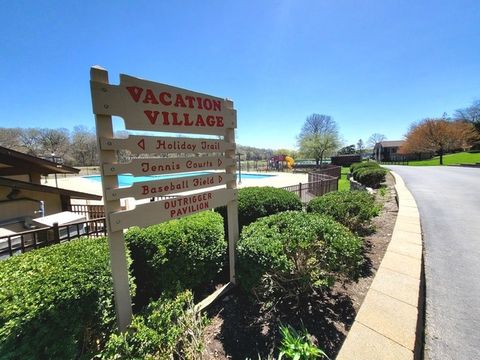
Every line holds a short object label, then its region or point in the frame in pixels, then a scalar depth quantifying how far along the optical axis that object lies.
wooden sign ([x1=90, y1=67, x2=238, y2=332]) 2.12
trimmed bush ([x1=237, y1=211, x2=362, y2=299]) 2.54
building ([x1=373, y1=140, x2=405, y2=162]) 64.25
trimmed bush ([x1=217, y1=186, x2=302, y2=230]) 5.34
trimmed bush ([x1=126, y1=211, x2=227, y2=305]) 2.96
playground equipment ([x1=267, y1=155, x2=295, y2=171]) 41.31
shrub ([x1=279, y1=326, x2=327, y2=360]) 1.67
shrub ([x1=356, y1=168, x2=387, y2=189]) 13.17
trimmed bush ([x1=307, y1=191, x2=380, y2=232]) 4.24
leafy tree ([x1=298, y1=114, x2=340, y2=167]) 43.59
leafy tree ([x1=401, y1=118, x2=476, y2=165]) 38.84
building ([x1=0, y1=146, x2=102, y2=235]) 7.25
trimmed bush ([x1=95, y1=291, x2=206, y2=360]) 1.90
